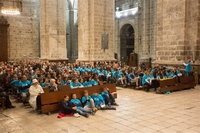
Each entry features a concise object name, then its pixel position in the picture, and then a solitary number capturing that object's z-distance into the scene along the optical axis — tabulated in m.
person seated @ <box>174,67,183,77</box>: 11.05
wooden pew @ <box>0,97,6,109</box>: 7.54
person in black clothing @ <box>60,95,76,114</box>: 6.70
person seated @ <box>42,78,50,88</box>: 8.58
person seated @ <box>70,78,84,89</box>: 8.55
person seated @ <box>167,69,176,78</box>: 10.91
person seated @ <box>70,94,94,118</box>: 6.64
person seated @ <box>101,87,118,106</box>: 7.70
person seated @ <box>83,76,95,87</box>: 9.09
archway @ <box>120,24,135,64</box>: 26.88
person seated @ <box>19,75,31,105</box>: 8.30
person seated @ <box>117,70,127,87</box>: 12.26
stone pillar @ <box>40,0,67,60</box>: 20.55
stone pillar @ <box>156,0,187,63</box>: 11.93
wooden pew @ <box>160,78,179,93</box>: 9.78
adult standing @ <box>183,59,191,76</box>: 11.31
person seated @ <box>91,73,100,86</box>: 9.20
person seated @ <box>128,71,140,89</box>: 11.39
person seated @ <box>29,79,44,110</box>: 7.23
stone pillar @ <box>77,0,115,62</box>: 16.39
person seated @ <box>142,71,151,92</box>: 10.48
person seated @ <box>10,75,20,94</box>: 9.13
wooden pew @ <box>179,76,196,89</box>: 10.59
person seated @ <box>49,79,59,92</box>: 7.67
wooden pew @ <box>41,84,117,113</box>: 6.86
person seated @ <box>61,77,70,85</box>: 9.11
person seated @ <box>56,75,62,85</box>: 8.71
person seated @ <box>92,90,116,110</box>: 7.38
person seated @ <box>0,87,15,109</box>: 7.64
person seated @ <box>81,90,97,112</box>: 7.10
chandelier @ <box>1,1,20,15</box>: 18.45
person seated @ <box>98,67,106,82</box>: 12.79
